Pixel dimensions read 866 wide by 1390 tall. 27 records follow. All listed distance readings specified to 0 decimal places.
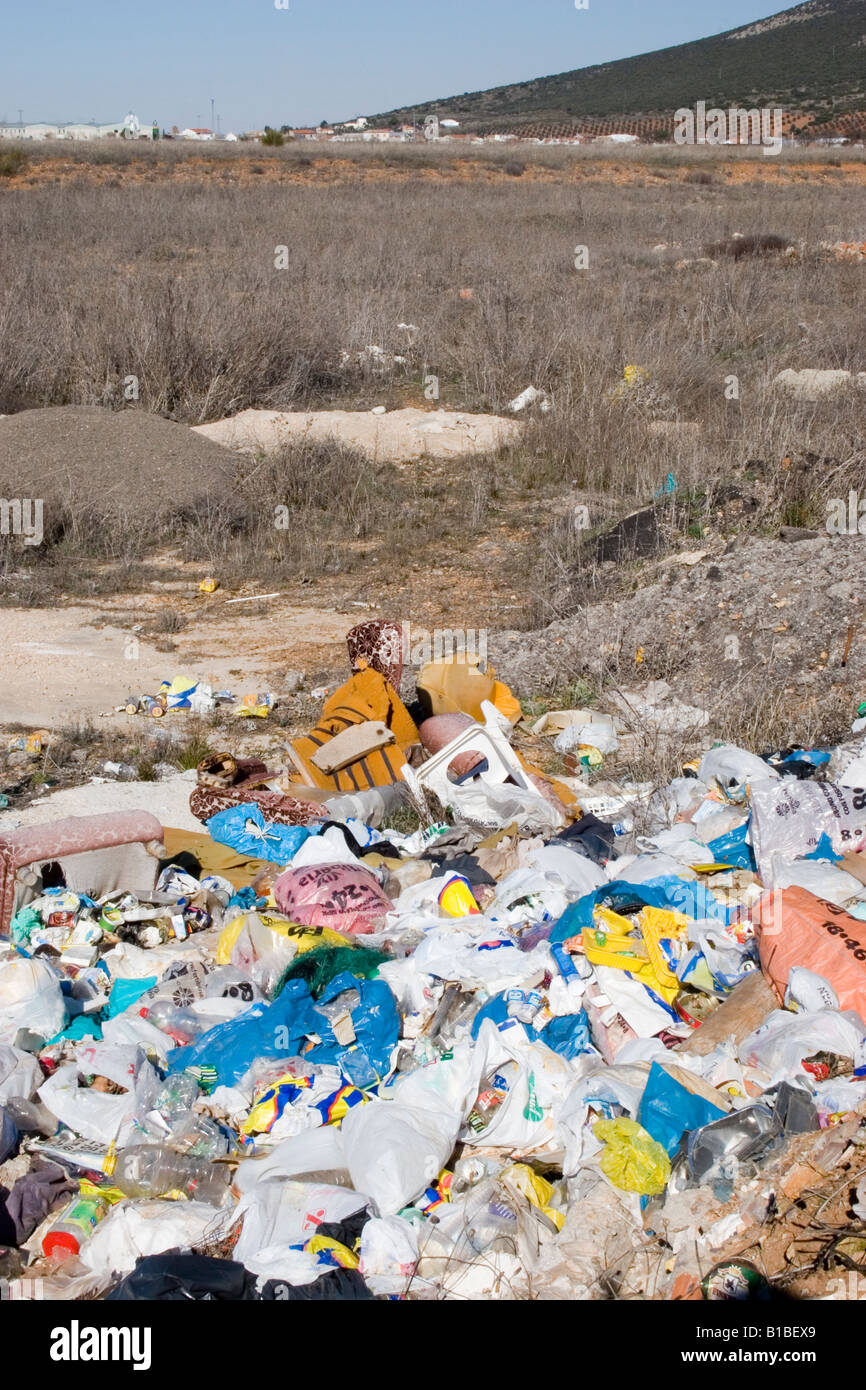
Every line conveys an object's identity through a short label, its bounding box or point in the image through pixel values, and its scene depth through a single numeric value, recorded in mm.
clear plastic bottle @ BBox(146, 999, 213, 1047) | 3322
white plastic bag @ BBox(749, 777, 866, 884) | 3965
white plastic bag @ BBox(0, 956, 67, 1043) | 3314
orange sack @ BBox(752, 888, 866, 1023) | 3047
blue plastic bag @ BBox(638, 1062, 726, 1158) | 2643
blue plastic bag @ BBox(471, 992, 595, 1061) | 3115
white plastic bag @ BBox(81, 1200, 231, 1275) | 2514
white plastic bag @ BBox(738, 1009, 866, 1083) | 2828
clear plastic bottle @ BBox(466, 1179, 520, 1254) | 2443
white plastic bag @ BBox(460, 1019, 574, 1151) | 2812
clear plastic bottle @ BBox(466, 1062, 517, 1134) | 2889
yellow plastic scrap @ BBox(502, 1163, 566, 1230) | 2602
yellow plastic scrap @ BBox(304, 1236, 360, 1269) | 2436
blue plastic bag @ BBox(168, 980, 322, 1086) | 3104
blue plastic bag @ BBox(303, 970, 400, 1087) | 3062
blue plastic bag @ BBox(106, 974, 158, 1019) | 3502
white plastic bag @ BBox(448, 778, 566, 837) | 4637
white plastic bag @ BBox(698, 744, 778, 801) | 4613
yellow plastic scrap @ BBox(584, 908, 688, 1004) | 3309
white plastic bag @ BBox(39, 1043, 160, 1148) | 2941
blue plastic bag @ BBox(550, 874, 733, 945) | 3549
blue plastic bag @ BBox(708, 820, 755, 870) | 4082
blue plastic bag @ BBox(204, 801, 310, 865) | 4492
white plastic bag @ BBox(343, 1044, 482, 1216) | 2604
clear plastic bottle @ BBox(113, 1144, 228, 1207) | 2766
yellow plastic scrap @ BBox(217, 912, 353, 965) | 3621
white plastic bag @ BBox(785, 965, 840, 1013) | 2996
